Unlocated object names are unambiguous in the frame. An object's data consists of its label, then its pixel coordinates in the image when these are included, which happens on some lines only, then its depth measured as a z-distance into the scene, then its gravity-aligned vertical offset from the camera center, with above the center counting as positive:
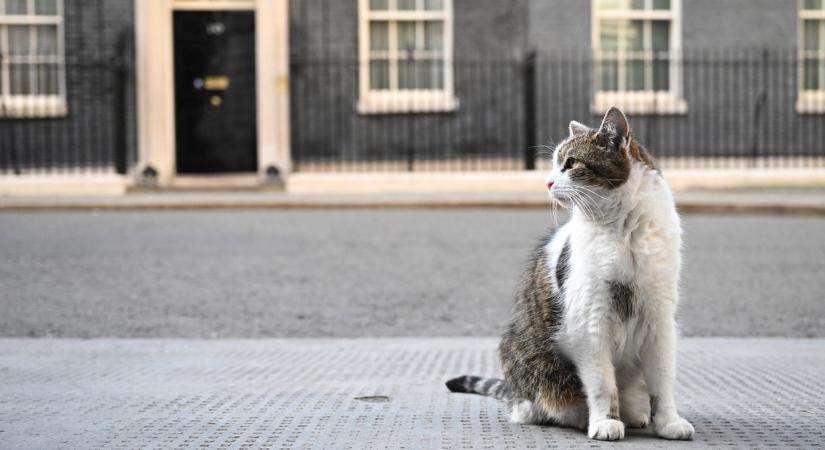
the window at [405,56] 17.81 +1.44
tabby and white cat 3.38 -0.44
